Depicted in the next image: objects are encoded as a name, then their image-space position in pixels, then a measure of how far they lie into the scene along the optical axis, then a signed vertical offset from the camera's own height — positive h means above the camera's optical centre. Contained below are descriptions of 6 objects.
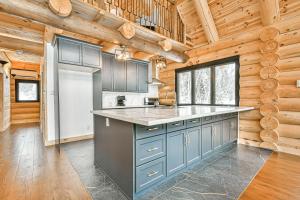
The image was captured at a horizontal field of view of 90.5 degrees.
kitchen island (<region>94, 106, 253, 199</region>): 1.68 -0.67
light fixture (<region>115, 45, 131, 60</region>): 2.80 +0.82
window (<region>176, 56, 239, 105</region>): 4.05 +0.48
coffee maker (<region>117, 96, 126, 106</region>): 4.89 -0.08
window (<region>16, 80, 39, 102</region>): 7.09 +0.39
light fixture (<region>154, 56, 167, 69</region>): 3.47 +0.83
